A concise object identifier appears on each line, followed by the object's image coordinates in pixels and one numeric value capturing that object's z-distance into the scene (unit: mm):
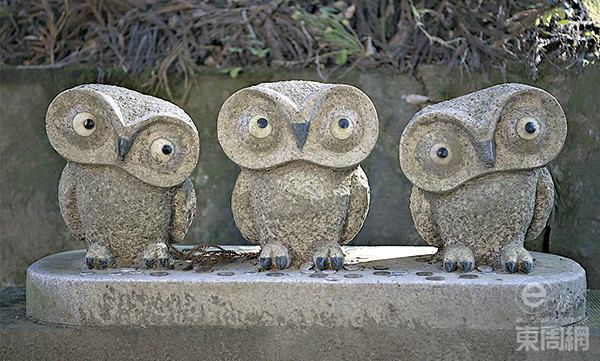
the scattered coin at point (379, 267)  2108
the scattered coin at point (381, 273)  2020
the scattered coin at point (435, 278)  1940
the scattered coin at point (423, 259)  2262
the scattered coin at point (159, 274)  2018
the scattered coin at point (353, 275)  1992
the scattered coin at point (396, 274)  1997
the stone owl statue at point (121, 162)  2102
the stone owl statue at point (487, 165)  2014
